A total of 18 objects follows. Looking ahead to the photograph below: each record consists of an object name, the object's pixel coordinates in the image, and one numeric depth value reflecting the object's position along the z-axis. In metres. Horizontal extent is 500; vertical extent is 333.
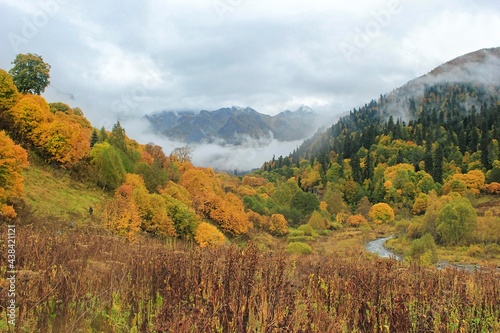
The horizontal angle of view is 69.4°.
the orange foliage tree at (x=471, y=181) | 112.18
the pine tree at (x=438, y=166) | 128.75
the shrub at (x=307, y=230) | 82.95
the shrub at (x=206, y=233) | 45.59
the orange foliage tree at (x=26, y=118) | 42.22
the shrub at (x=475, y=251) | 57.68
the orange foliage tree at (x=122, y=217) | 31.62
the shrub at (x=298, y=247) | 41.03
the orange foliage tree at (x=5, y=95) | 41.34
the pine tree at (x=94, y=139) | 54.19
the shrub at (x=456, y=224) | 63.69
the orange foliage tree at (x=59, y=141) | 43.78
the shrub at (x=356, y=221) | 103.12
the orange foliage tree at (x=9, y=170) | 26.83
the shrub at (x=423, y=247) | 47.77
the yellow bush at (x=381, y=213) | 105.50
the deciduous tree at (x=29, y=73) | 61.91
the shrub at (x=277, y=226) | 78.88
